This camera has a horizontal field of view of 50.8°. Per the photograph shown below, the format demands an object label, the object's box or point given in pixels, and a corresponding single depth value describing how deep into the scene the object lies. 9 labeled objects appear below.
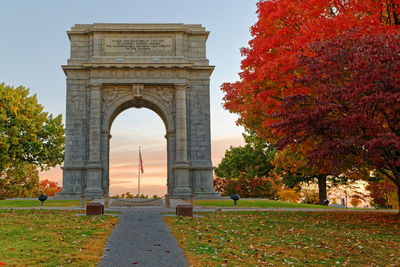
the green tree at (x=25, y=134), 43.03
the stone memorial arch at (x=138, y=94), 40.22
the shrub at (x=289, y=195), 53.88
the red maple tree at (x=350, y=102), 16.92
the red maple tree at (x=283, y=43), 21.34
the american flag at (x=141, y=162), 42.57
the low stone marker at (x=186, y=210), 21.80
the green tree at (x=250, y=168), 45.88
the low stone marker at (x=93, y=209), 22.48
